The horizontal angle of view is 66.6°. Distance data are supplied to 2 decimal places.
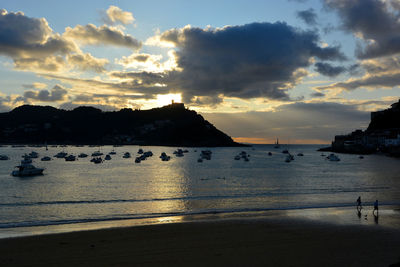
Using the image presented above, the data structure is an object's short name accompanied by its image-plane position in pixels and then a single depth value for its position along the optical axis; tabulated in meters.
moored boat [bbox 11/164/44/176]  54.50
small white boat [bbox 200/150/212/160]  110.64
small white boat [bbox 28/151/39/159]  112.94
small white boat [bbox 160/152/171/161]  104.66
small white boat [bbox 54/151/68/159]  113.44
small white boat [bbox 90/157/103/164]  88.90
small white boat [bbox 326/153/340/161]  108.00
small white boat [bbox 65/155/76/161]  97.33
